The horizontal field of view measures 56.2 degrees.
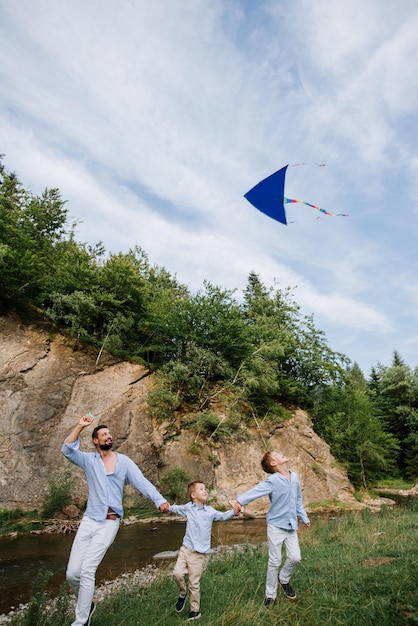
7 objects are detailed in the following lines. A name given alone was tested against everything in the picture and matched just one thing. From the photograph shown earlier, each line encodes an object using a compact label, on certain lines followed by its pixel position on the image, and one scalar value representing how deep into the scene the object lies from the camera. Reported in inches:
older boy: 195.3
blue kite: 282.0
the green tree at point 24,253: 839.7
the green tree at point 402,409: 1578.5
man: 161.5
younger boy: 186.4
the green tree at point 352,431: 1229.1
